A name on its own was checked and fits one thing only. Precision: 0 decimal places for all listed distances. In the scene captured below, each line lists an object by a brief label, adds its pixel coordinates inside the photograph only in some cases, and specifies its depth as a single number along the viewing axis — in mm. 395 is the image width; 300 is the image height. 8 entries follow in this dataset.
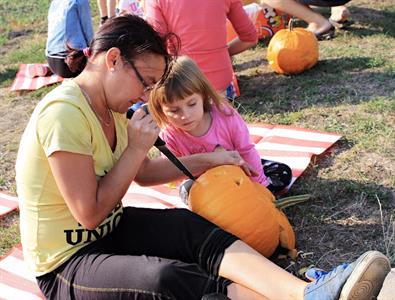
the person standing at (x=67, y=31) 4938
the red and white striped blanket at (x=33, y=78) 5676
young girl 2738
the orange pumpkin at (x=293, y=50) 4660
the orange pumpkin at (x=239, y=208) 2422
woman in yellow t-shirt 1949
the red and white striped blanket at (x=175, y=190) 2666
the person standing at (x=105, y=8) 6008
